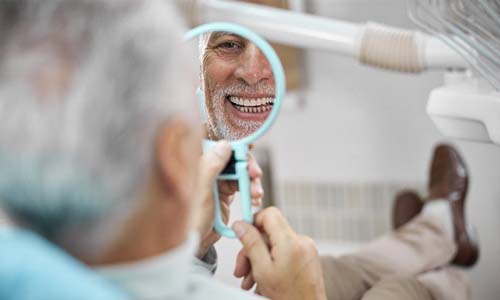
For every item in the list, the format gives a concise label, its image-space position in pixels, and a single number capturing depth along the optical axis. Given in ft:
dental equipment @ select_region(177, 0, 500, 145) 4.76
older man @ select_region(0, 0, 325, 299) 3.08
